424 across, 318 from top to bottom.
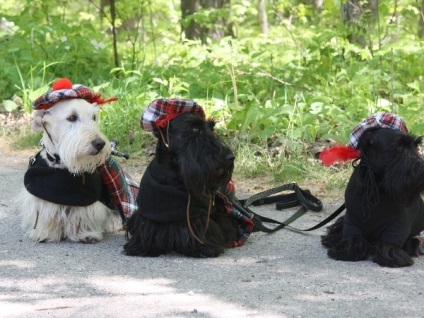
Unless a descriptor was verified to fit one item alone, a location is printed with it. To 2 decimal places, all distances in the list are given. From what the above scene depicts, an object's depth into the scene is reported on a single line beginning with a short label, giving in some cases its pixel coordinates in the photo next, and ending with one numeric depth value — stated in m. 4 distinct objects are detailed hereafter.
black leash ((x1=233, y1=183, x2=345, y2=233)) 9.26
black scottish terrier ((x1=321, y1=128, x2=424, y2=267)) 6.93
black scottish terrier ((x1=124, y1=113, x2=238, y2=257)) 7.25
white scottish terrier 7.81
